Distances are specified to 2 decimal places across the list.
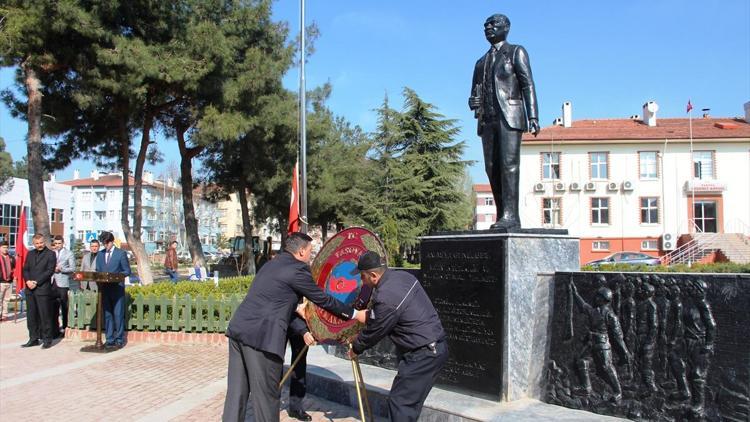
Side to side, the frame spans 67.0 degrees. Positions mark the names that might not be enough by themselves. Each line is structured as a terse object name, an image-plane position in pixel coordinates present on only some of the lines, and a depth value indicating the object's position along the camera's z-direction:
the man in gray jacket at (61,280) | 11.26
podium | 9.55
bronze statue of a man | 6.00
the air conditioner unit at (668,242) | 38.84
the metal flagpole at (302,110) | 16.47
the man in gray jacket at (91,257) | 10.55
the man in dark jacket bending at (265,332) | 4.52
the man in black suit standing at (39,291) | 10.44
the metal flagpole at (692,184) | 39.67
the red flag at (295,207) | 11.39
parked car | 31.61
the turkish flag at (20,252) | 14.61
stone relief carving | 4.25
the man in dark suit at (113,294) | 10.18
